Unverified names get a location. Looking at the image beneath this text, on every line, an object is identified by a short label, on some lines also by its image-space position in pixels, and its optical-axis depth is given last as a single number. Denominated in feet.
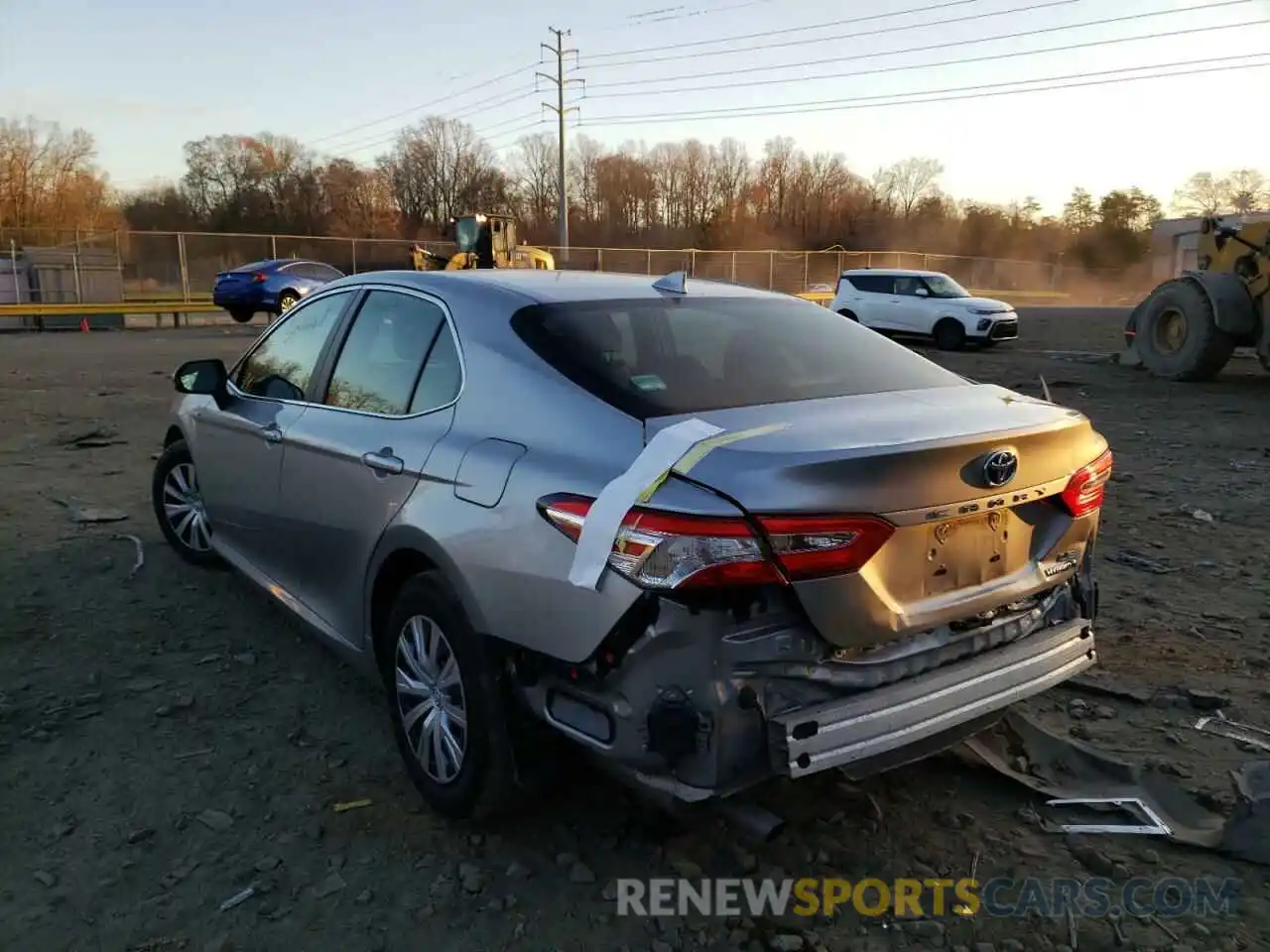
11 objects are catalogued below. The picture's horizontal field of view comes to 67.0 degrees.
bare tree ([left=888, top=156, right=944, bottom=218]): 257.75
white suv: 64.41
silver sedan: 7.36
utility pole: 141.93
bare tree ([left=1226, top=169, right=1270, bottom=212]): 226.38
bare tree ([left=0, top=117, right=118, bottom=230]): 174.60
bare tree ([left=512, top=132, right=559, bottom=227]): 256.19
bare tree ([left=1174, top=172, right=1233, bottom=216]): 253.85
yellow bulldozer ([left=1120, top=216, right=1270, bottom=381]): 42.80
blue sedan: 73.46
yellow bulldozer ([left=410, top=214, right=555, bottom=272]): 71.56
